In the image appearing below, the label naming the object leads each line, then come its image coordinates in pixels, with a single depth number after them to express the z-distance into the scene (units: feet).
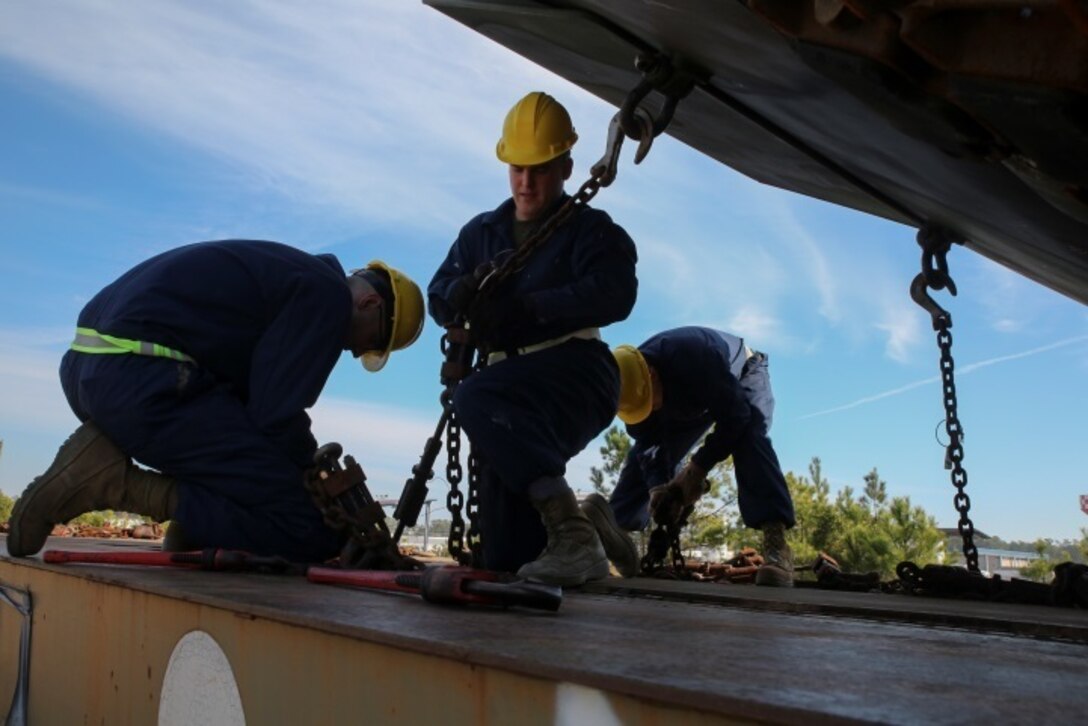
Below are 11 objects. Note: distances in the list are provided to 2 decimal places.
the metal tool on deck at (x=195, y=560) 9.03
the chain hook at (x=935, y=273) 13.67
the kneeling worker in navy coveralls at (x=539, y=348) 9.46
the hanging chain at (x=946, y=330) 13.29
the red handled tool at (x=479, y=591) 5.75
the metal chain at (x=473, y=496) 9.86
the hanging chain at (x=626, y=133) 9.26
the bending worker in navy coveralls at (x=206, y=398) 10.42
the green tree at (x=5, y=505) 65.41
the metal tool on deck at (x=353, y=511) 9.62
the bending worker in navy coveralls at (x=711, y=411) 15.02
